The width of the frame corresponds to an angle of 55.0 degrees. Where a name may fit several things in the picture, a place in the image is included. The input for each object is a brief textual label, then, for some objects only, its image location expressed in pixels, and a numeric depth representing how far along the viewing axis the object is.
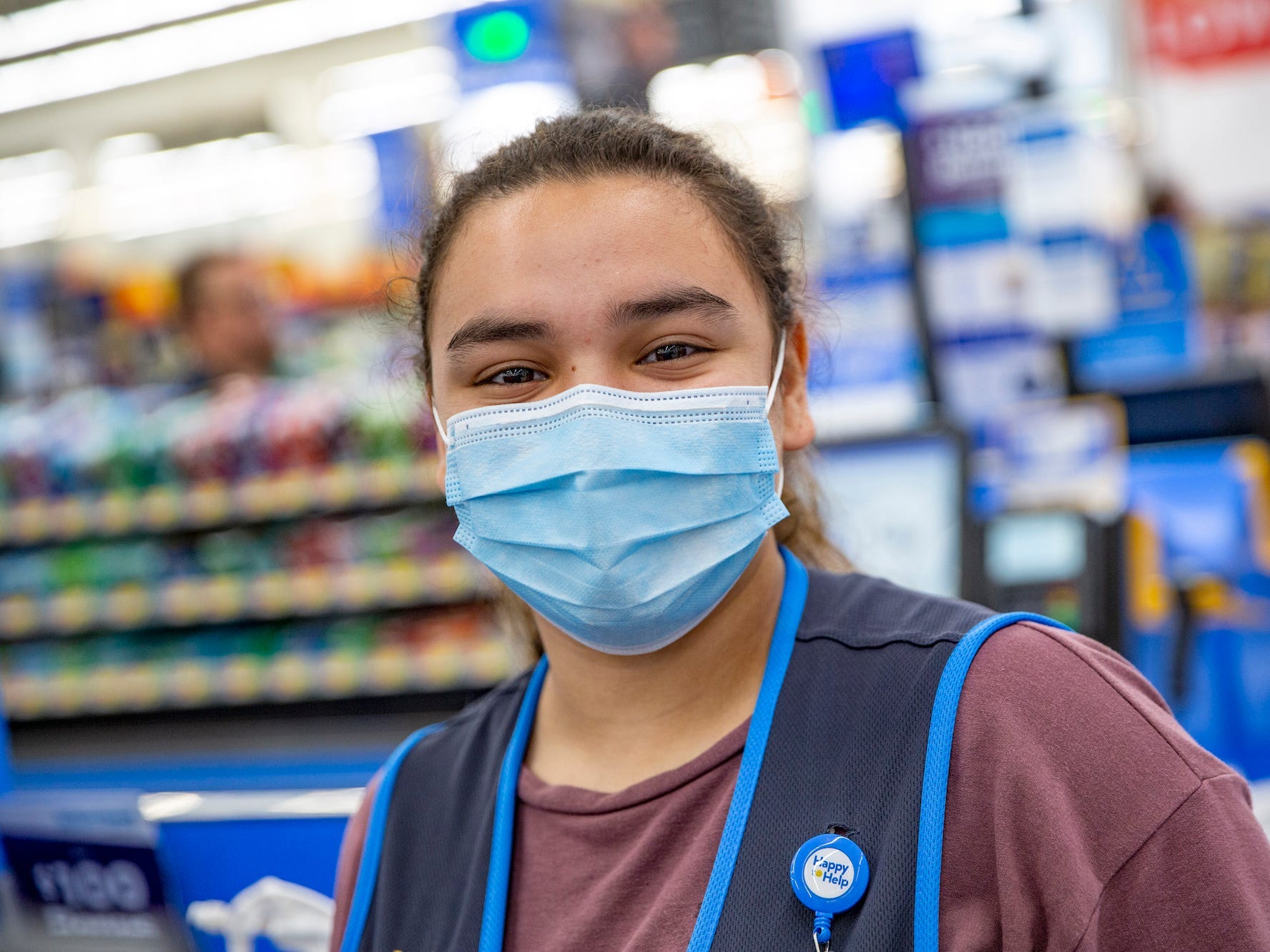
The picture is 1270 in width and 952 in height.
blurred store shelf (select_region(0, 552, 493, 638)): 4.77
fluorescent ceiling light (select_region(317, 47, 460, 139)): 12.51
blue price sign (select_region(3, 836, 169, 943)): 1.73
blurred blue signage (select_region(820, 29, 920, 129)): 4.22
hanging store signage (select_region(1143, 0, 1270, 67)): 8.44
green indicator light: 5.50
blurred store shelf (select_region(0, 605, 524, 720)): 4.78
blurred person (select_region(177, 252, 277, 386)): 4.77
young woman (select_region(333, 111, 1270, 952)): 0.99
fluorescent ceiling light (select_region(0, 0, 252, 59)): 8.99
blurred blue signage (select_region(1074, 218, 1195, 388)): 4.23
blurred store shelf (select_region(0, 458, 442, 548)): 4.71
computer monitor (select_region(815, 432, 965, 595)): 2.69
